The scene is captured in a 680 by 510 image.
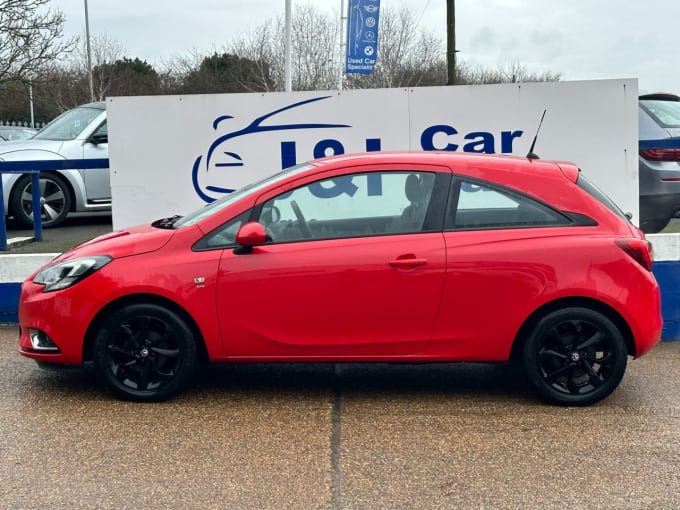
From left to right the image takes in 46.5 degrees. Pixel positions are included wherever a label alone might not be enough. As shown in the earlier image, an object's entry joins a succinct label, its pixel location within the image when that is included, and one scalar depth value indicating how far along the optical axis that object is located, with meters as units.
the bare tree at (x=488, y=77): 39.73
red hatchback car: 4.87
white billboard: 8.10
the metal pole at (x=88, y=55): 36.58
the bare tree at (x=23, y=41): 22.55
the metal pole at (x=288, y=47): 18.27
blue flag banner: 22.03
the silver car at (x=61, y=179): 10.89
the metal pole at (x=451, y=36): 25.37
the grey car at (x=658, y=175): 8.77
